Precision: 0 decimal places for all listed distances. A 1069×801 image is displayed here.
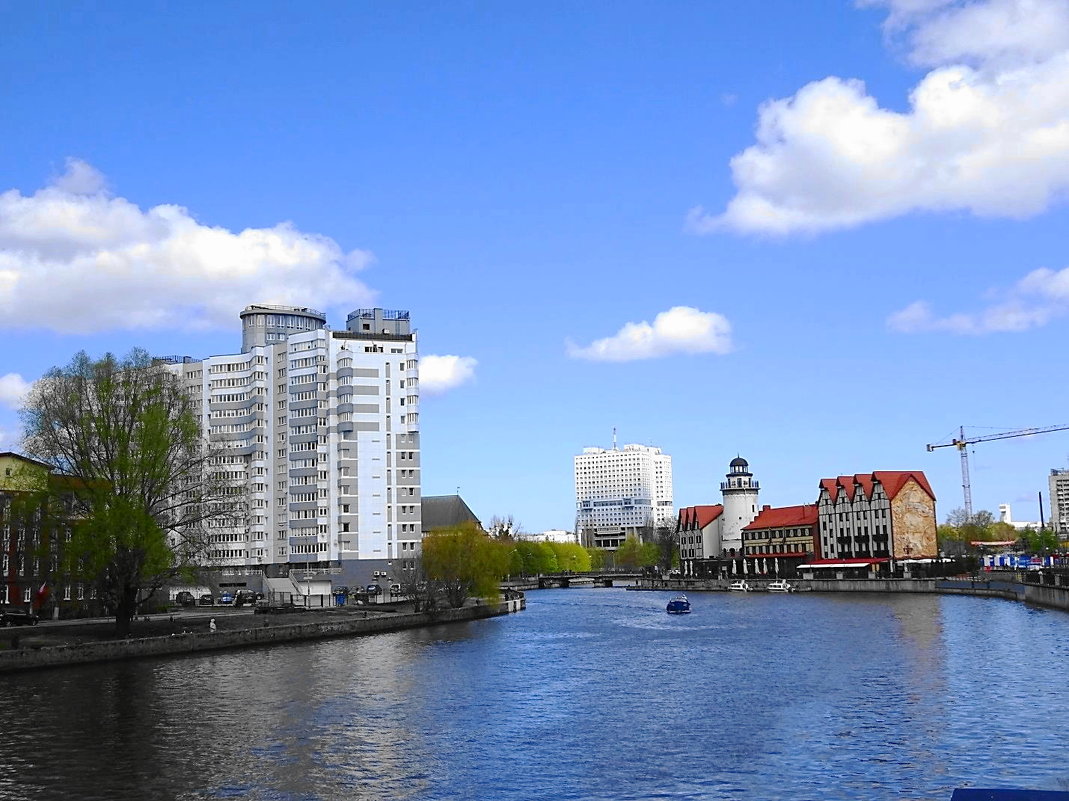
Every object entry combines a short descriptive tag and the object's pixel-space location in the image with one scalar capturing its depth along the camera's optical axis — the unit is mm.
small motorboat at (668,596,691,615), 144250
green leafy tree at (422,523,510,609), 132250
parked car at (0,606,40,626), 94250
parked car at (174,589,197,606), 143675
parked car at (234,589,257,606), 147000
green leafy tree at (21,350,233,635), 83562
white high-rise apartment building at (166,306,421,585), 183500
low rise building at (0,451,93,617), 82562
